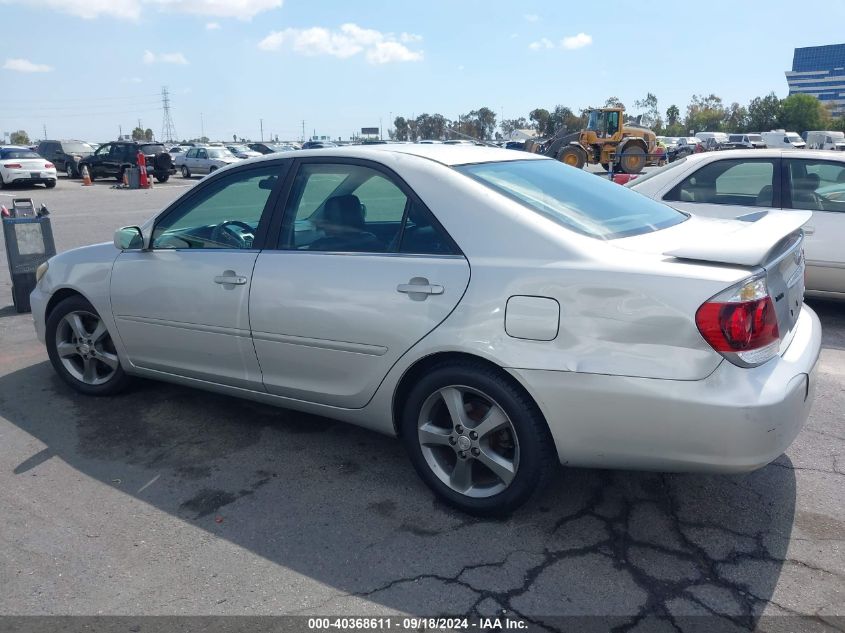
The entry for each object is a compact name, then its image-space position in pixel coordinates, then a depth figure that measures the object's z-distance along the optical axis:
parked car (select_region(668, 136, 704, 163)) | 41.88
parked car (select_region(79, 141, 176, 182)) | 28.56
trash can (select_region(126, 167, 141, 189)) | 25.97
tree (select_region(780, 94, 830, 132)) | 88.06
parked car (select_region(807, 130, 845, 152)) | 49.20
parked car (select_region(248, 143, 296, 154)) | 42.06
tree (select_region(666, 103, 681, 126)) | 116.31
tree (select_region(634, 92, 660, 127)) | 117.78
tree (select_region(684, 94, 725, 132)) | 107.94
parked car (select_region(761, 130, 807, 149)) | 49.98
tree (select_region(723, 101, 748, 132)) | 96.12
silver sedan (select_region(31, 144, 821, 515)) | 2.74
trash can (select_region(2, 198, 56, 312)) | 7.05
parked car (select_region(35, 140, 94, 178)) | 32.47
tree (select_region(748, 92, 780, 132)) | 91.25
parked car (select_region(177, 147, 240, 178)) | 33.79
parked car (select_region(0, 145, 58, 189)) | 24.84
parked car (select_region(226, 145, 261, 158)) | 38.24
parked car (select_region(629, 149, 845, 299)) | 6.24
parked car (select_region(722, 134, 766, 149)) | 51.08
